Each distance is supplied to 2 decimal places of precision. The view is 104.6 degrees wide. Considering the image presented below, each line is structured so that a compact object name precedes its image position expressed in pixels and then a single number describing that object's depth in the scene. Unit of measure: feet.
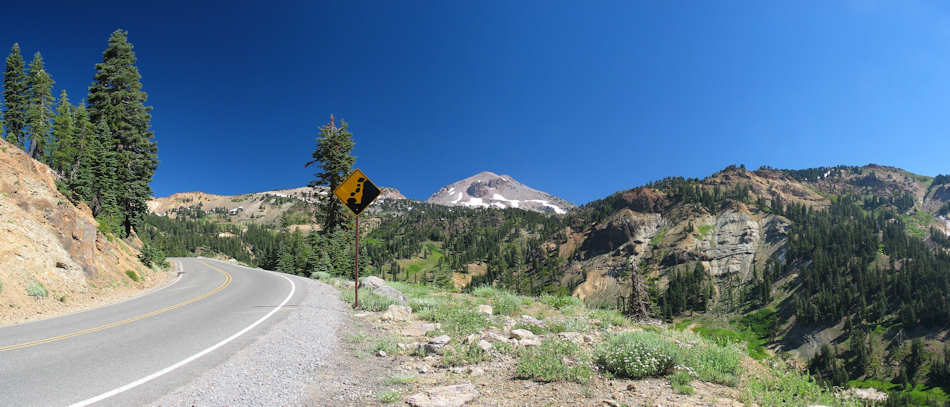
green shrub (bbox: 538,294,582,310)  47.55
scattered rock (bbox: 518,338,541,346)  26.45
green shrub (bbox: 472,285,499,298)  52.78
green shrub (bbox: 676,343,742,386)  18.94
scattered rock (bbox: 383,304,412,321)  36.78
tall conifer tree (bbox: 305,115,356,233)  110.22
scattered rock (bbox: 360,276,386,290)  56.94
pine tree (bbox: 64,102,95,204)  75.87
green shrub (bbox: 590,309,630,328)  37.65
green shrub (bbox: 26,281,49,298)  43.06
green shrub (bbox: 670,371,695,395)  16.96
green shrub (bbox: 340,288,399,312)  41.65
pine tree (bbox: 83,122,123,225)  86.69
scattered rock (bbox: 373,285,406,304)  47.70
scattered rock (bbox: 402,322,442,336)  31.50
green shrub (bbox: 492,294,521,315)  40.88
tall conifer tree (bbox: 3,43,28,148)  166.40
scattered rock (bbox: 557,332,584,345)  28.26
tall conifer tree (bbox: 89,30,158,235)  99.50
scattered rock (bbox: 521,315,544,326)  34.98
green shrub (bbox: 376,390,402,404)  16.80
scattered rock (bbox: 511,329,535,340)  27.95
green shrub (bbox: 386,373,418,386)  19.31
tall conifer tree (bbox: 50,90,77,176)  126.36
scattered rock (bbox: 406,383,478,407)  16.16
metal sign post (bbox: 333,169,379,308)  44.59
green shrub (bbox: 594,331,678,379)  19.22
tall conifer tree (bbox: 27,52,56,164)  167.22
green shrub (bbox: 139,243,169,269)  89.86
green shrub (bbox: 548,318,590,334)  32.27
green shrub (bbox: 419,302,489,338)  29.73
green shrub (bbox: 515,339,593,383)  18.78
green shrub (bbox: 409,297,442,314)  40.43
